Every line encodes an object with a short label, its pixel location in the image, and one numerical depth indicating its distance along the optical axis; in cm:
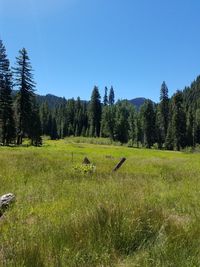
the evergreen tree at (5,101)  3211
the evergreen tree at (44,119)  8281
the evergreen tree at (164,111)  5774
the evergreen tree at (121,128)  6381
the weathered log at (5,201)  460
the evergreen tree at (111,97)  9630
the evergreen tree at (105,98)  9629
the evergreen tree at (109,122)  6464
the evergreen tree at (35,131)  4119
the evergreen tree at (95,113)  7130
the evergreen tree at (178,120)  4879
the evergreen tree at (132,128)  6475
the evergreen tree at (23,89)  3225
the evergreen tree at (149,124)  5580
